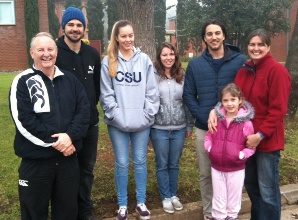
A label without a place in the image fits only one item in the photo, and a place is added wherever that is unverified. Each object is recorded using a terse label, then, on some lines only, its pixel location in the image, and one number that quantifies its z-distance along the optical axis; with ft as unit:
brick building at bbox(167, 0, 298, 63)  95.75
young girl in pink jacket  10.64
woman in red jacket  10.07
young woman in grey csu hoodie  11.31
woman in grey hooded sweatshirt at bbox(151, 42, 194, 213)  12.10
